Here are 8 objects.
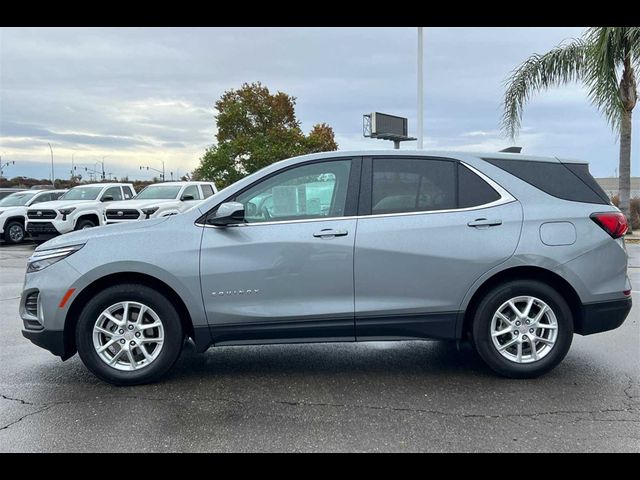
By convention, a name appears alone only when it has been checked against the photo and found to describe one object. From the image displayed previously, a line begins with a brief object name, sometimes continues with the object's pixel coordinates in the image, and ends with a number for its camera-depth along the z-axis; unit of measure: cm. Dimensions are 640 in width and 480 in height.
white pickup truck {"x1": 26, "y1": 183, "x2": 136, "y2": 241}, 1548
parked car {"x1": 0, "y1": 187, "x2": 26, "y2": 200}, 2123
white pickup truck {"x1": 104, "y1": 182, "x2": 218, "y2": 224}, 1523
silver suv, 422
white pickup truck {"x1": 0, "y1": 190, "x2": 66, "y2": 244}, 1708
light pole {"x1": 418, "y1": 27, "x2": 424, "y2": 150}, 1645
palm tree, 1441
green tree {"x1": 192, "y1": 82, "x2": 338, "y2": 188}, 3266
